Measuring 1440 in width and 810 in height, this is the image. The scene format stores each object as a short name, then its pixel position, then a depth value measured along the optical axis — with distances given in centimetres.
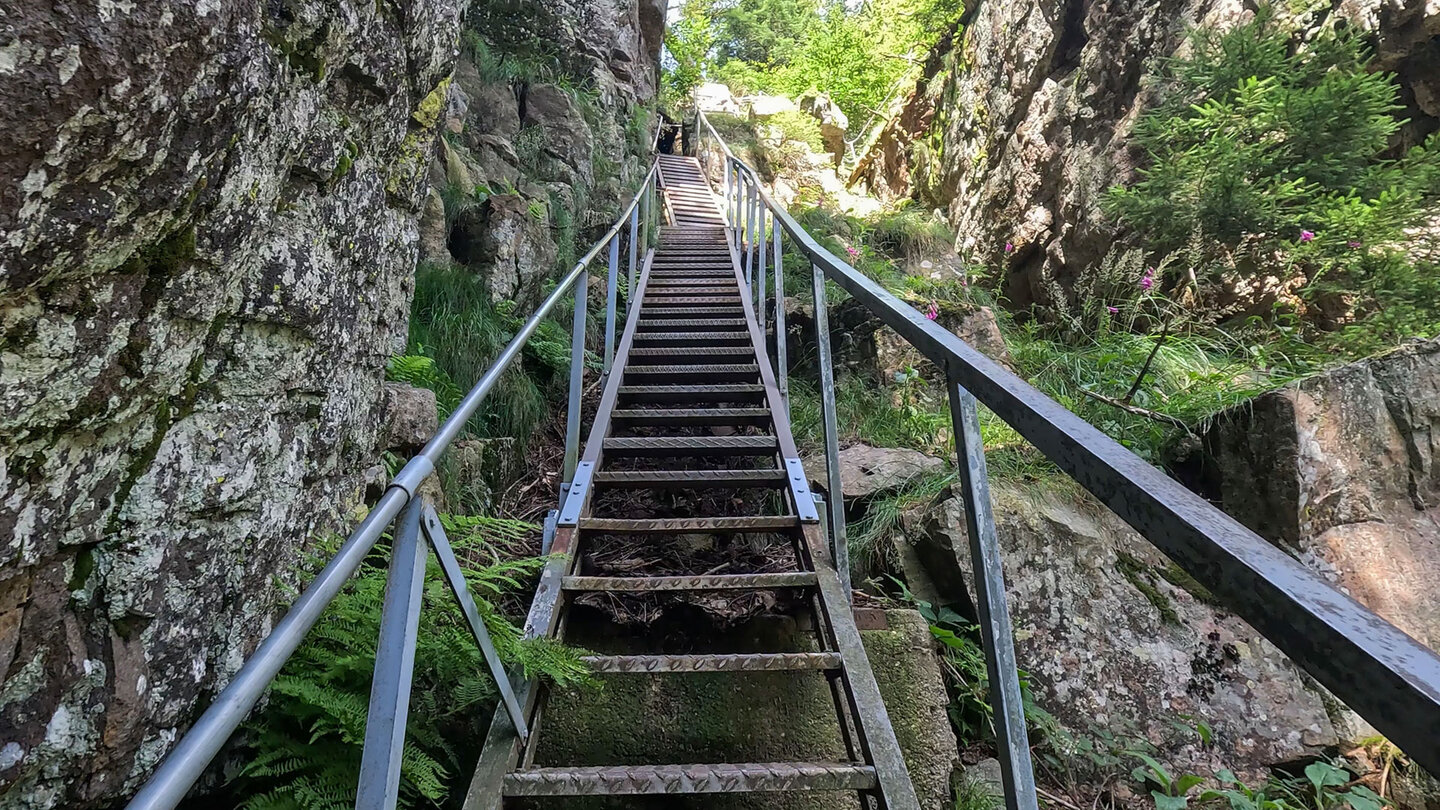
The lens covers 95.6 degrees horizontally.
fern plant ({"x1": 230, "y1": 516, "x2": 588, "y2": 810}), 128
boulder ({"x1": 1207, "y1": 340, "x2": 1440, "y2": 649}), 271
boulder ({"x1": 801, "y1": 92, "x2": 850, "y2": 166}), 1456
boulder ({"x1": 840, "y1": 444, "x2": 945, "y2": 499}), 333
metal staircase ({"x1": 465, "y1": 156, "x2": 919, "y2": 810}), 143
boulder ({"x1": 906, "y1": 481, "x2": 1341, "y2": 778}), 219
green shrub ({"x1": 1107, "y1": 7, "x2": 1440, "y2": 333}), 360
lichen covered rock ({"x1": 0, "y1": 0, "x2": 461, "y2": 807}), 94
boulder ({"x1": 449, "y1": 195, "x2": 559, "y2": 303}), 447
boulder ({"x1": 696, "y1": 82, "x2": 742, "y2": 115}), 2125
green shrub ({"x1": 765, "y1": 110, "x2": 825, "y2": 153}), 1477
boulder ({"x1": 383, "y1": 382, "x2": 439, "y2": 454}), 255
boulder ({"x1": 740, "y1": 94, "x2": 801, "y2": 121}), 1691
